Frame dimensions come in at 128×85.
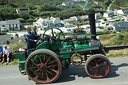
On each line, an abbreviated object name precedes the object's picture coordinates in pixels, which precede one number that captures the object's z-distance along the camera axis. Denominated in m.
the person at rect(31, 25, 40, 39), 5.93
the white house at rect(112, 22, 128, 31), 66.06
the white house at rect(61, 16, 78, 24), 97.96
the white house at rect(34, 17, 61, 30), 84.61
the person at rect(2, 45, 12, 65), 7.99
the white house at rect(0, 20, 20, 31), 80.95
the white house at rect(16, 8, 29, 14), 110.06
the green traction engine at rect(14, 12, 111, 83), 5.21
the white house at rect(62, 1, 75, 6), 184.01
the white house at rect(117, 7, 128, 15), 107.57
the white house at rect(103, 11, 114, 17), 106.76
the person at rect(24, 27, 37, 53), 5.70
